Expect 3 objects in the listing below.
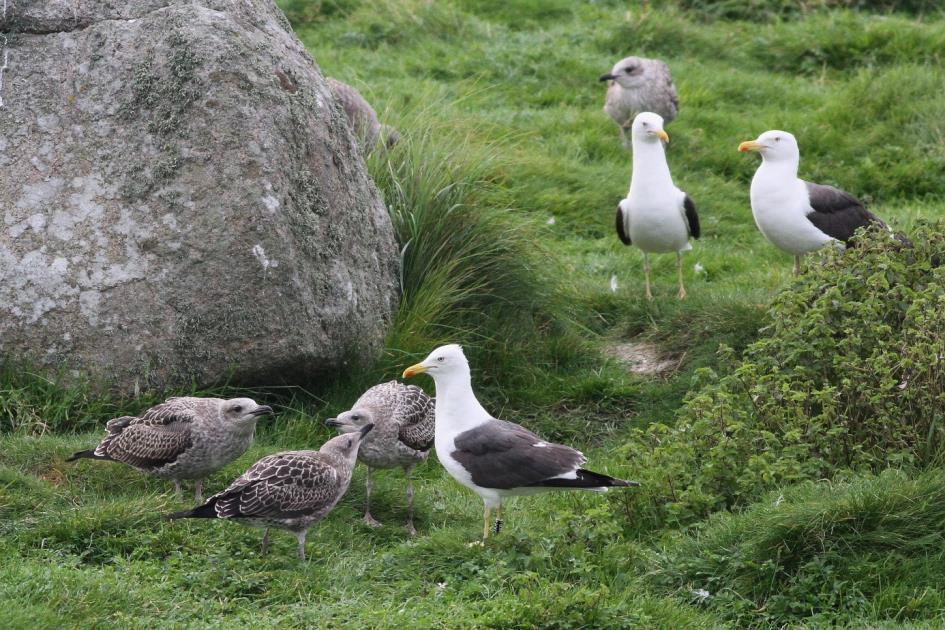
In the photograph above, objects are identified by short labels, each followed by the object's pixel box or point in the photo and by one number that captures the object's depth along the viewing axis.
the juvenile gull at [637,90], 24.41
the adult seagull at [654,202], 19.17
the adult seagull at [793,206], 18.39
